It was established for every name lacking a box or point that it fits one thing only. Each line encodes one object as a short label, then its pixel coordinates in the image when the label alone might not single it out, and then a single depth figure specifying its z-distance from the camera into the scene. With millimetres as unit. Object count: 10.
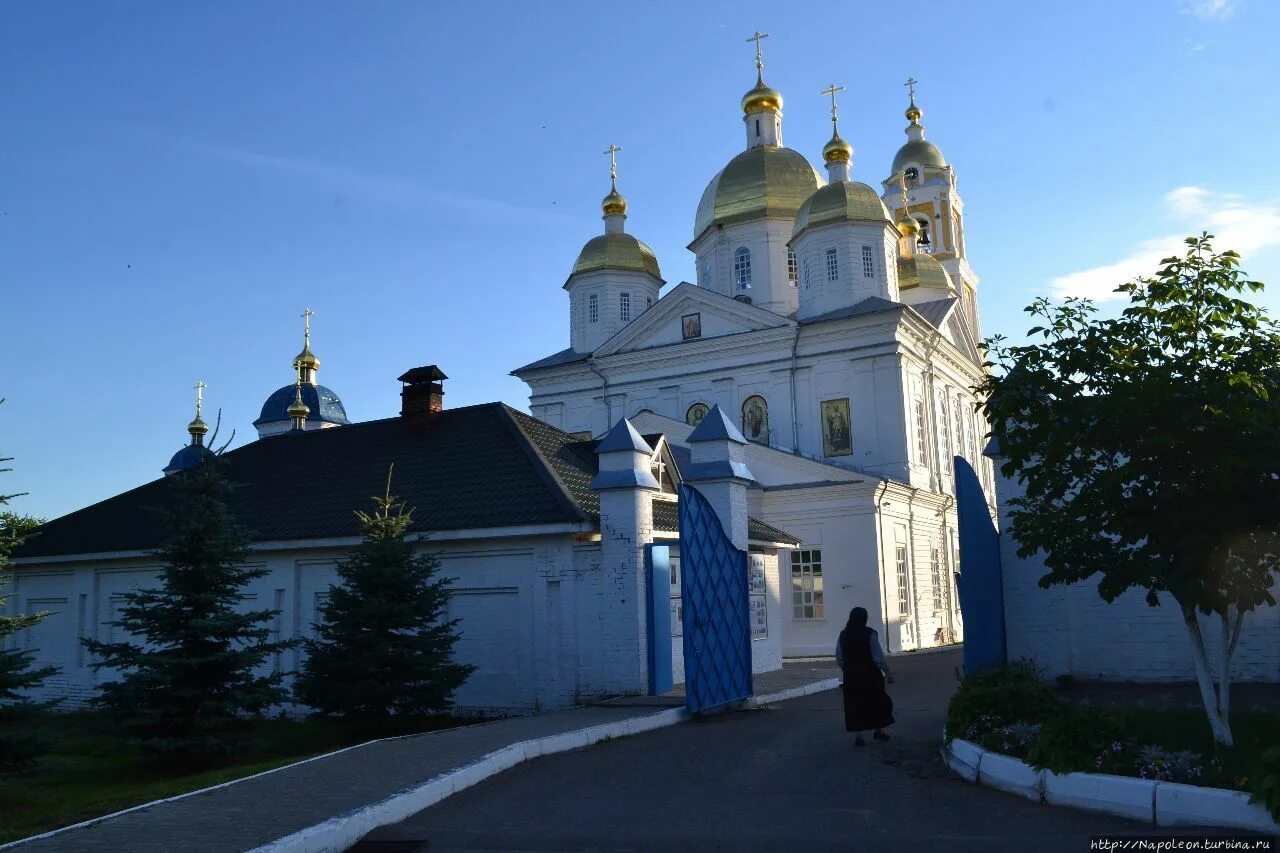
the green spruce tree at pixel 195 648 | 12008
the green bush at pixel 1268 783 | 6004
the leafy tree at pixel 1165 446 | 7824
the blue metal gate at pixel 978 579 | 12609
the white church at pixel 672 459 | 15406
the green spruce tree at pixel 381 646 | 13414
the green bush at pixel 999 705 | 8695
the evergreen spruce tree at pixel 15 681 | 9578
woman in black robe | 10453
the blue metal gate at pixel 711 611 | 12930
